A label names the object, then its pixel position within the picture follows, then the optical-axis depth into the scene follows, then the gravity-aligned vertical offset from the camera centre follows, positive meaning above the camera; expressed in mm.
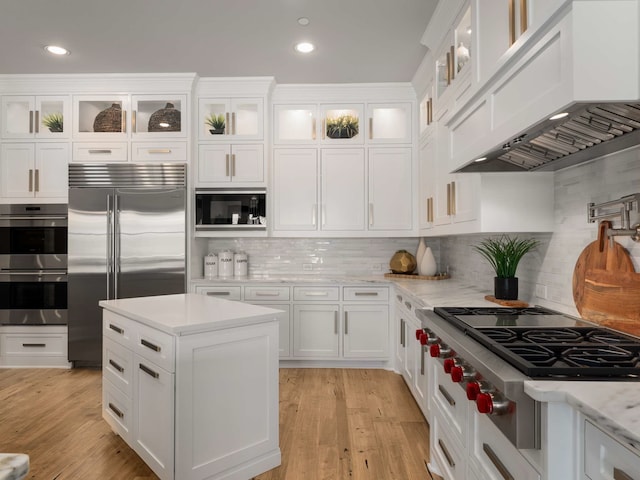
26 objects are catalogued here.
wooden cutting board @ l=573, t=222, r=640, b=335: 1535 -174
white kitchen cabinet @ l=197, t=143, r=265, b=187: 4074 +814
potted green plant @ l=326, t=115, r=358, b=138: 4152 +1216
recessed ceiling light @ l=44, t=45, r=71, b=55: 3348 +1650
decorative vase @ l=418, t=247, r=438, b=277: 3928 -209
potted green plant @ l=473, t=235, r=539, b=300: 2354 -132
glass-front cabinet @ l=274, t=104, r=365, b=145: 4148 +1240
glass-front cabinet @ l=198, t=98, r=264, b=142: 4078 +1273
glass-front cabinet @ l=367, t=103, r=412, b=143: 4137 +1272
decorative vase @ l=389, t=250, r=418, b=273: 4078 -192
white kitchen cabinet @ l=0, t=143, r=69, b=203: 3984 +726
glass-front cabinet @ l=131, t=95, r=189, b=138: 3996 +1285
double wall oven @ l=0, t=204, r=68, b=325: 3908 -220
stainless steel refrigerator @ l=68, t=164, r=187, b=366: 3816 -4
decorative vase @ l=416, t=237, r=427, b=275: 4102 -70
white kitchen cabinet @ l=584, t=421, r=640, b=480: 789 -452
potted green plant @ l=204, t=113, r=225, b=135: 4090 +1245
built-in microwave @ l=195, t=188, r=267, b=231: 4047 +361
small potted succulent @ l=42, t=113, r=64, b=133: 4039 +1234
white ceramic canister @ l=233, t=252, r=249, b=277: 4316 -231
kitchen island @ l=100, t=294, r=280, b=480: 1849 -722
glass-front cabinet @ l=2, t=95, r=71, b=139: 4016 +1283
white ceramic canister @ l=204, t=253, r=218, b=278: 4190 -236
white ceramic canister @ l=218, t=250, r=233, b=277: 4242 -217
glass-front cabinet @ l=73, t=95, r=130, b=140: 4004 +1265
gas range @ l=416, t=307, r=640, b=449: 1060 -348
